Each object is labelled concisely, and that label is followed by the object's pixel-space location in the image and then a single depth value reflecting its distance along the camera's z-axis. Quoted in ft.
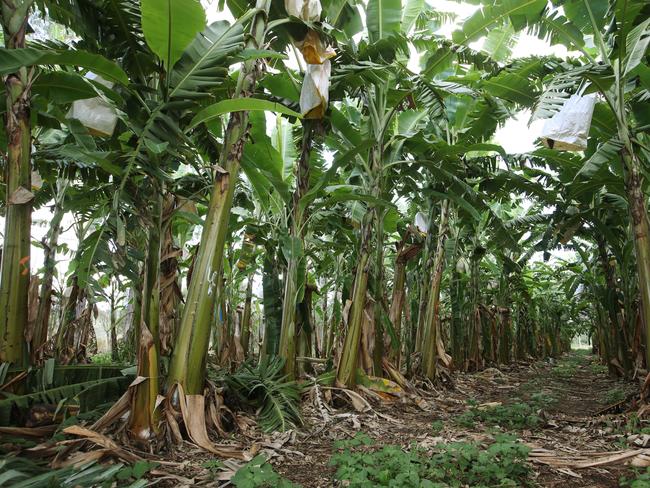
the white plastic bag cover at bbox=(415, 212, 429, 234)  19.74
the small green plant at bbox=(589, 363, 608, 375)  30.42
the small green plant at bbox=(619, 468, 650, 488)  6.21
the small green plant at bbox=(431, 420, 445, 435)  10.87
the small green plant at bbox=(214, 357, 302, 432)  10.73
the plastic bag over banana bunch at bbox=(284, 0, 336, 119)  10.52
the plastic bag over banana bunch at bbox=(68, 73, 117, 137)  9.56
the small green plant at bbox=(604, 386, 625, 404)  15.56
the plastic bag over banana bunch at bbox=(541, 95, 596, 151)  11.27
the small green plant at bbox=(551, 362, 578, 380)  29.58
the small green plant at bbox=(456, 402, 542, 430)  11.49
